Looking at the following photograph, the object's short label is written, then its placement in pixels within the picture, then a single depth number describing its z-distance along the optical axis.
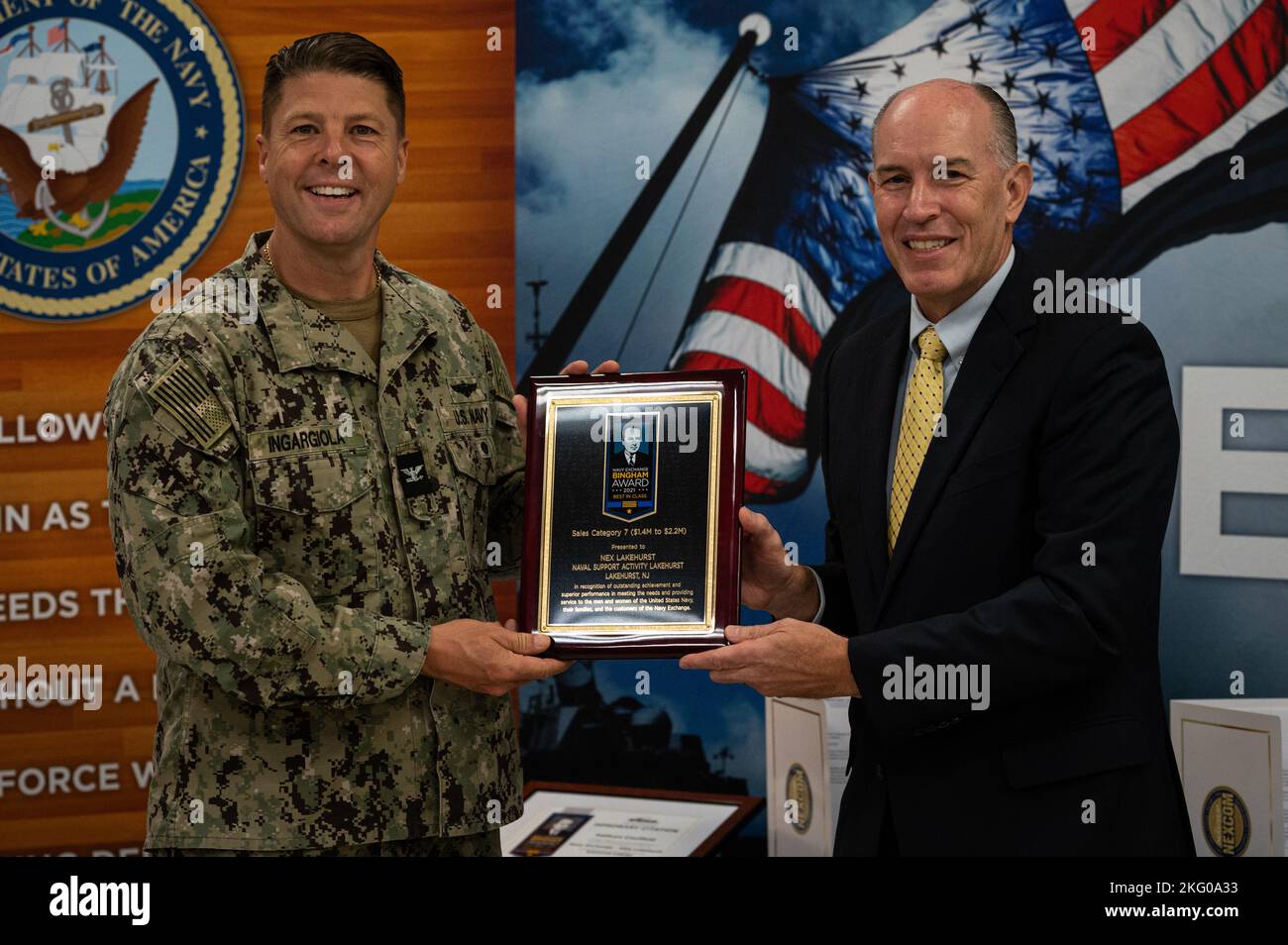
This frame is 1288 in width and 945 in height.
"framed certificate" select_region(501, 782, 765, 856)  3.60
